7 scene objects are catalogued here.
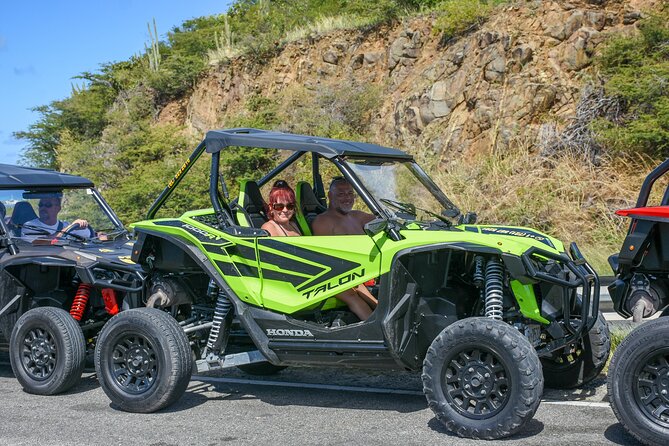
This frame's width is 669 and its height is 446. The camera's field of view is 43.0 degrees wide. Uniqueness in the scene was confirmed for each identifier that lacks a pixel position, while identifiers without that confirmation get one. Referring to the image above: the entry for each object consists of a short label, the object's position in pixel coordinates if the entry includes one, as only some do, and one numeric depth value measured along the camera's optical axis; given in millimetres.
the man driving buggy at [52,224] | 8672
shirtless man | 6949
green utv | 5535
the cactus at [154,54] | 33500
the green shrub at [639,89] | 14820
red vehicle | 5000
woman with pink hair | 6801
